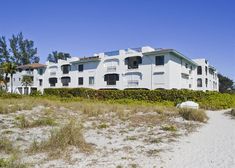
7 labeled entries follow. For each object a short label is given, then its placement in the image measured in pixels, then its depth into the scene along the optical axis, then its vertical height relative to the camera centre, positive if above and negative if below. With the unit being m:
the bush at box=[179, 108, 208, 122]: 15.68 -1.92
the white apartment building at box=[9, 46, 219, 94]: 37.19 +3.34
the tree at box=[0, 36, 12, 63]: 73.56 +12.16
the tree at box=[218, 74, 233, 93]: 72.11 +1.46
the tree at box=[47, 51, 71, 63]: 82.62 +12.18
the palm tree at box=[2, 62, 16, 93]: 51.03 +4.76
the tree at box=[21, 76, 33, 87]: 55.69 +1.94
